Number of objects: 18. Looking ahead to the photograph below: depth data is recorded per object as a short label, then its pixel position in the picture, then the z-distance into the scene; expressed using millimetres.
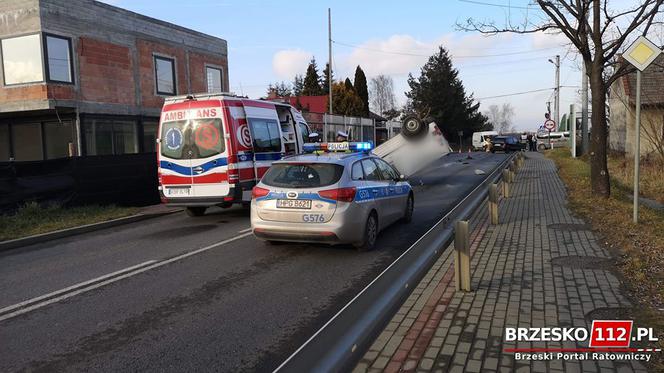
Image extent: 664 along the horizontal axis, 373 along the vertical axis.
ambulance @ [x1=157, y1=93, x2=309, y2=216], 11016
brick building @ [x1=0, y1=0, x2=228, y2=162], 16703
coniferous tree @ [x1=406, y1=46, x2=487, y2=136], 68000
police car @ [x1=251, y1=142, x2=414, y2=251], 7430
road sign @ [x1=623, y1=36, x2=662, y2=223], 8219
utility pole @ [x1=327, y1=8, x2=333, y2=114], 38175
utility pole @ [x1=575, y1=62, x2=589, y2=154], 24906
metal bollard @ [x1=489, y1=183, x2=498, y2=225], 9586
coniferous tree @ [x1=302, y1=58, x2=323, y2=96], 74438
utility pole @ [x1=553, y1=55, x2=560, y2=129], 48278
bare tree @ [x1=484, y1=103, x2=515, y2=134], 147500
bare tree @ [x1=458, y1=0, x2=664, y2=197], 11539
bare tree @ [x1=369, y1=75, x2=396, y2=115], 110062
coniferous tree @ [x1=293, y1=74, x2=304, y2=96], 89438
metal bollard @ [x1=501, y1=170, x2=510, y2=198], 13697
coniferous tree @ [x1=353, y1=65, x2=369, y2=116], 70250
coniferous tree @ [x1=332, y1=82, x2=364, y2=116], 61969
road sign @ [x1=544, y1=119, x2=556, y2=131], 34200
